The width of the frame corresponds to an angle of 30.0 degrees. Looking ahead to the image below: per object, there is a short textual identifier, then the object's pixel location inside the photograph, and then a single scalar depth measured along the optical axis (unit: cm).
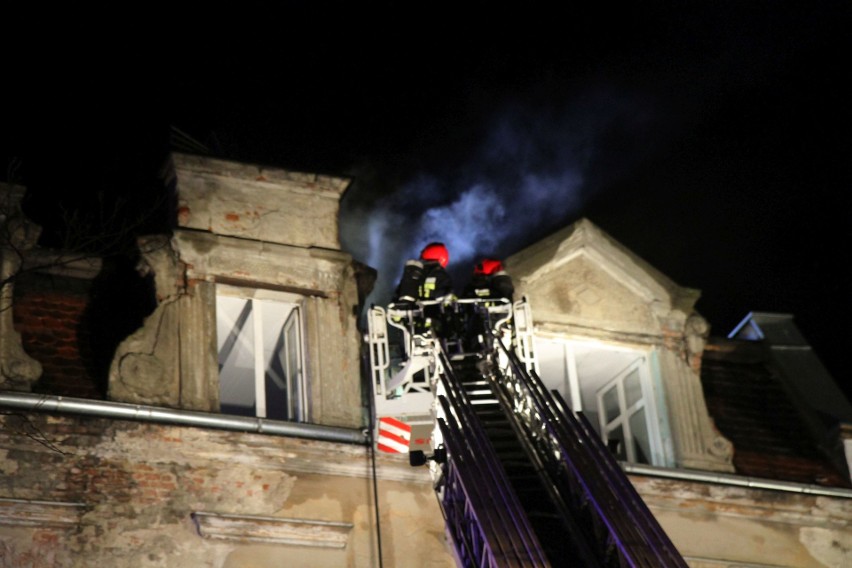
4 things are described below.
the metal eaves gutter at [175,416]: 1349
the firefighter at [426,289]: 1573
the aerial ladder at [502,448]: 1165
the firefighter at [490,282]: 1606
